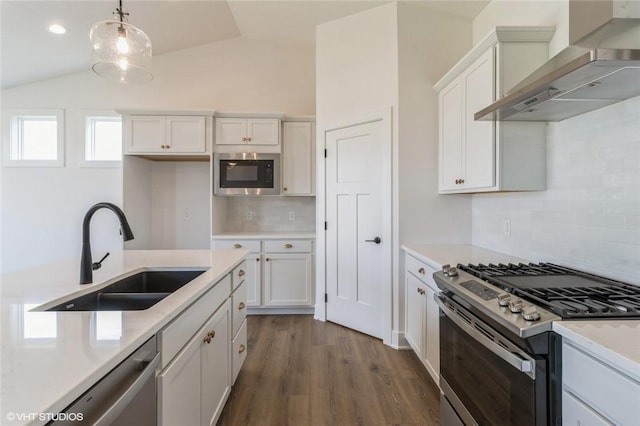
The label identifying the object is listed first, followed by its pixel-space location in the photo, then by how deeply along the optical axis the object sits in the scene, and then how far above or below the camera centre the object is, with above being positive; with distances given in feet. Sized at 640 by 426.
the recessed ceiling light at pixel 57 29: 9.60 +6.14
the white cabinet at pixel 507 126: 5.87 +1.79
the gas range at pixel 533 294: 3.11 -1.05
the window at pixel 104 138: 12.73 +3.25
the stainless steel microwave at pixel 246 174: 11.53 +1.52
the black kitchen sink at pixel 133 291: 4.16 -1.32
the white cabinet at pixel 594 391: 2.34 -1.58
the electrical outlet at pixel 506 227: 7.05 -0.36
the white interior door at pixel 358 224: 9.12 -0.41
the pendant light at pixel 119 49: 5.80 +3.34
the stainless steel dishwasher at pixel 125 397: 2.12 -1.56
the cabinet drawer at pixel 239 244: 11.13 -1.23
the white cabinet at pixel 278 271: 11.14 -2.28
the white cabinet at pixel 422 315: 6.48 -2.54
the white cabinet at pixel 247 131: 11.50 +3.22
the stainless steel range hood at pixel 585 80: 3.27 +1.71
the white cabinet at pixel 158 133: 11.15 +3.04
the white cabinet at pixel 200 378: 3.51 -2.42
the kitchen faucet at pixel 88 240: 4.24 -0.41
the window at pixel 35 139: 12.45 +3.17
